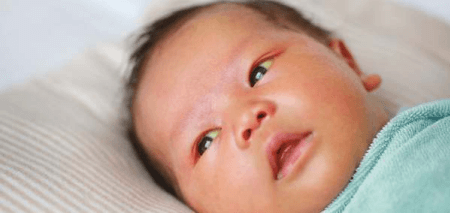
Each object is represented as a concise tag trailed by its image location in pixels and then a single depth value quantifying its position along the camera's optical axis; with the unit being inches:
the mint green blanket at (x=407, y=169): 15.1
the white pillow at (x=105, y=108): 16.5
